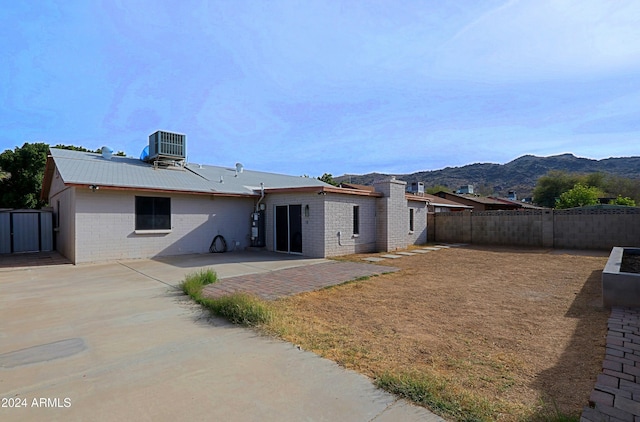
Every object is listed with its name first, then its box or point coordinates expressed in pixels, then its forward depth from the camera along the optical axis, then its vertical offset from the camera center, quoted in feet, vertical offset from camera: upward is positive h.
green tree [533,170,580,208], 173.78 +12.91
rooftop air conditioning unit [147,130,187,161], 45.70 +9.74
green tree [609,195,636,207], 81.97 +1.82
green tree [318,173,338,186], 136.46 +14.63
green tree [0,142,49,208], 72.18 +8.80
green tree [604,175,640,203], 154.00 +10.81
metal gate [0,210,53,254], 44.52 -2.42
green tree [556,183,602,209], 89.97 +3.31
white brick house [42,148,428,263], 35.17 -0.06
